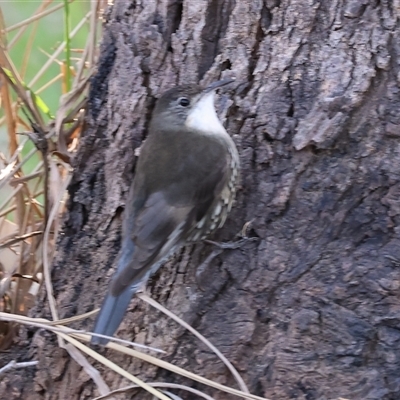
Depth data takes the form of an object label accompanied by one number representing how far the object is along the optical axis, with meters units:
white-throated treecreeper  4.25
